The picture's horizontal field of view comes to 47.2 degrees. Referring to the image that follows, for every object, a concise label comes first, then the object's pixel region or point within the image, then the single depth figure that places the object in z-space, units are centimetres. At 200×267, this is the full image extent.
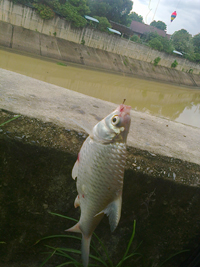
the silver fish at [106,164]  71
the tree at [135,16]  3872
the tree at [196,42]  2944
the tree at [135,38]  2173
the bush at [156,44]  2147
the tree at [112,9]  2009
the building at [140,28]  3111
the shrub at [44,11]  1367
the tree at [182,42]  2620
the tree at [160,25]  3978
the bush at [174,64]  2268
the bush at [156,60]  2089
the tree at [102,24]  1733
